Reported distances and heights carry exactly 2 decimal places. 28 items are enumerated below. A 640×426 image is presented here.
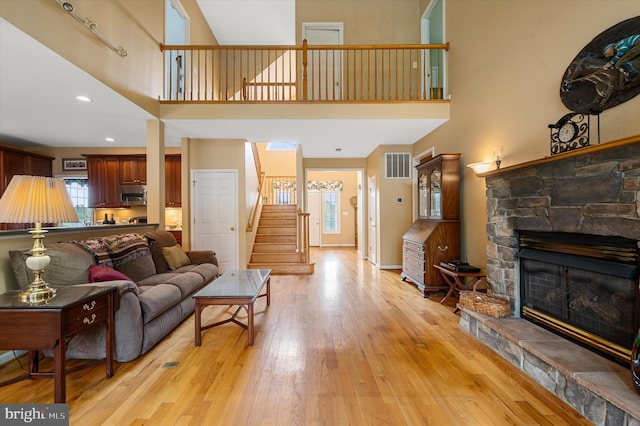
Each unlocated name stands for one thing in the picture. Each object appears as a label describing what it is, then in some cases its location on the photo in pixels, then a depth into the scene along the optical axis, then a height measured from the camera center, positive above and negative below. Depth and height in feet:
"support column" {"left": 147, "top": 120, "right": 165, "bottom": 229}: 14.30 +2.13
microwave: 20.34 +1.26
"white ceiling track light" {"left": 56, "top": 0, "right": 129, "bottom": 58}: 8.55 +6.25
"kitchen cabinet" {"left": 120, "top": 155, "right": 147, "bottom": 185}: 20.39 +3.06
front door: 33.58 -0.54
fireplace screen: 6.05 -2.16
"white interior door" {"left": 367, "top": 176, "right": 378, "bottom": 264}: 21.39 -0.80
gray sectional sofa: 7.50 -2.47
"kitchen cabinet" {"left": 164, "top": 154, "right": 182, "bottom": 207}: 20.71 +2.37
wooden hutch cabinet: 13.18 -0.87
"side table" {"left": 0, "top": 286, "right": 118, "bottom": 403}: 5.49 -2.23
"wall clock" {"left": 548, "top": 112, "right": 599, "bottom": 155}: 7.10 +1.99
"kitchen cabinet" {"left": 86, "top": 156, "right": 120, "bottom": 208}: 20.31 +2.27
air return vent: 20.26 +3.34
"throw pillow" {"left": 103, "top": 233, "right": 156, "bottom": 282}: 10.34 -1.63
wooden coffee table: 8.58 -2.56
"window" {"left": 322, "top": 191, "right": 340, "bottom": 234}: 33.63 -0.08
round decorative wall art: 6.12 +3.26
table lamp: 5.91 +0.09
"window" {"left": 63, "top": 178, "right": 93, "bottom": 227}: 21.08 +1.27
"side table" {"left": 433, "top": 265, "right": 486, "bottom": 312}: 11.21 -2.91
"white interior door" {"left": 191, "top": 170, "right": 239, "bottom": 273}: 18.44 -0.19
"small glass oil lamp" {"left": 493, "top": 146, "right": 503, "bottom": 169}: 10.25 +2.05
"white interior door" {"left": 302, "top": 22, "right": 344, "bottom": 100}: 19.53 +12.09
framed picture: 20.47 +3.53
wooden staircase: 18.83 -2.40
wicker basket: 8.71 -2.97
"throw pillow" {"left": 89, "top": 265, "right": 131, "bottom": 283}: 8.44 -1.86
